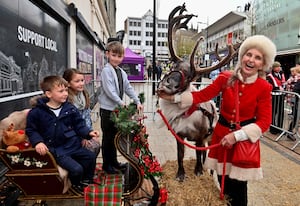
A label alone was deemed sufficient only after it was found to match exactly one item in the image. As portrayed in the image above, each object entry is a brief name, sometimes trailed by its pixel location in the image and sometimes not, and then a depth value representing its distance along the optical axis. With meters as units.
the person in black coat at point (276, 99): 5.12
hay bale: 2.20
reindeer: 2.20
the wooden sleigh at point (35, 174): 1.75
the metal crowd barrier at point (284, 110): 4.75
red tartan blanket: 2.00
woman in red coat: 1.75
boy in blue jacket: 1.90
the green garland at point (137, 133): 2.08
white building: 69.07
